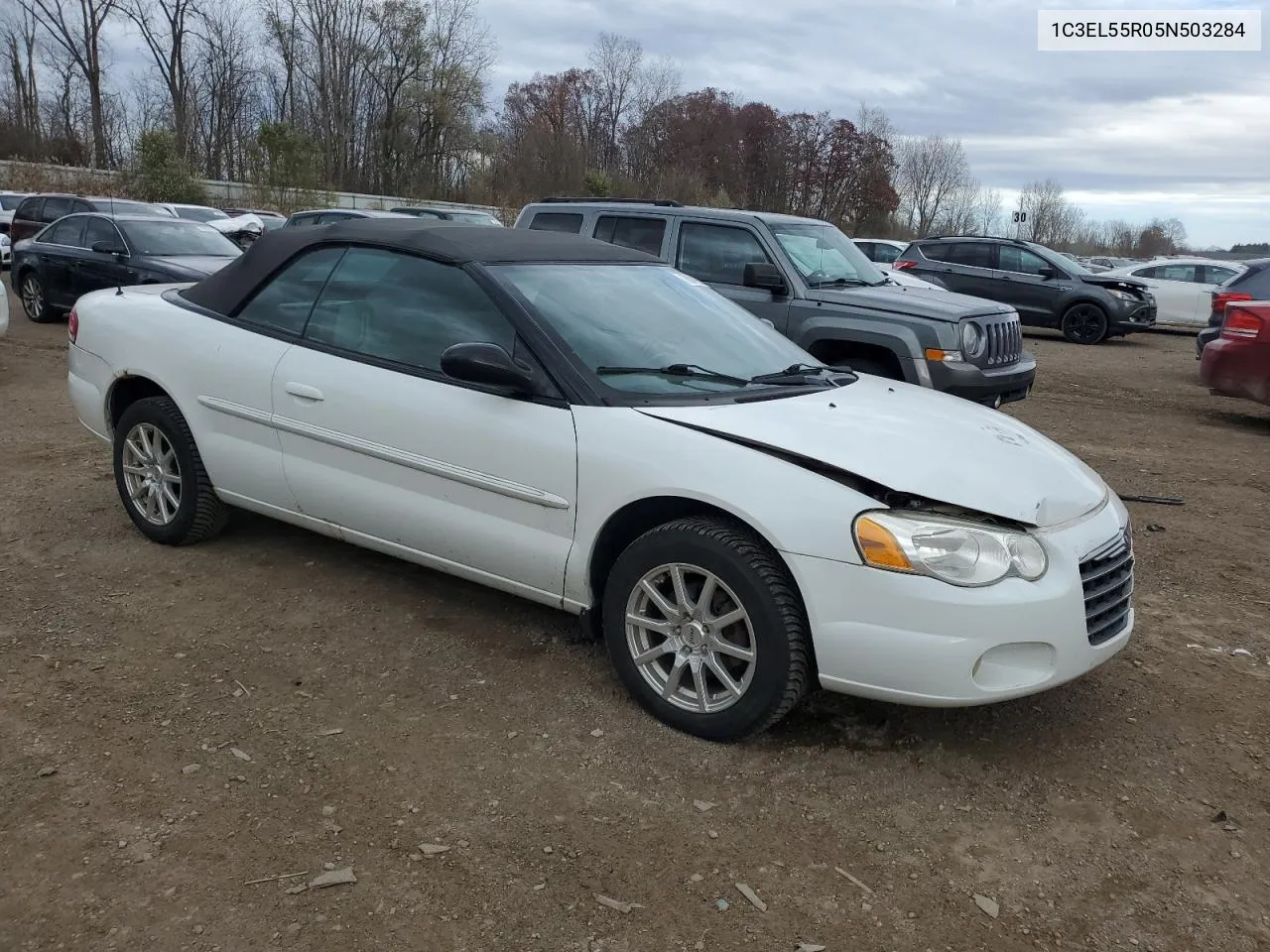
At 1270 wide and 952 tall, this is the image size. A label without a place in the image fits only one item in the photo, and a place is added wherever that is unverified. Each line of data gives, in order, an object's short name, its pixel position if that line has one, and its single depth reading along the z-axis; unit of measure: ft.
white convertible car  10.43
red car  29.48
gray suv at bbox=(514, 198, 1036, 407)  25.11
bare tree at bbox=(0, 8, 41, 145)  166.61
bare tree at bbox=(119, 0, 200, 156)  165.78
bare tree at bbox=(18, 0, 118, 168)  160.66
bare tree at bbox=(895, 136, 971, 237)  256.32
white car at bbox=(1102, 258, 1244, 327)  66.44
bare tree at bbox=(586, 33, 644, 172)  221.25
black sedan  39.27
